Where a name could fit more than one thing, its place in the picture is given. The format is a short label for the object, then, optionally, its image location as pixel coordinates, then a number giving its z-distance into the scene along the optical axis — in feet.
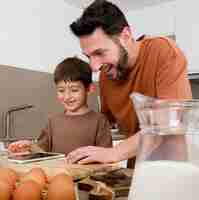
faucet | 7.11
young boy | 4.44
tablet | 2.96
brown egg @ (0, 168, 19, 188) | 1.71
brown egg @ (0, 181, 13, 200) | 1.56
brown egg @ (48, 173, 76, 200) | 1.54
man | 3.48
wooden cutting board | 2.12
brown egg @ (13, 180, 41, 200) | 1.53
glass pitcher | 1.22
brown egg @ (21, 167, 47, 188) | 1.71
